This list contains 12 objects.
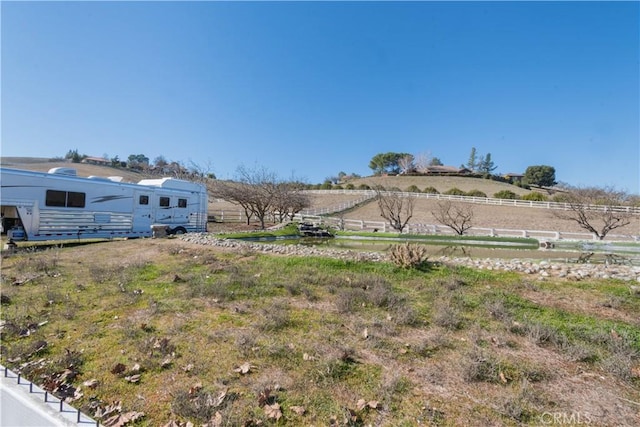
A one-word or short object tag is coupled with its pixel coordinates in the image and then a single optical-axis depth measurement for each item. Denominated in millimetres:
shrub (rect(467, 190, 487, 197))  41469
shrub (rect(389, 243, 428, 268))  7188
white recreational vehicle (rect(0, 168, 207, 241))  10445
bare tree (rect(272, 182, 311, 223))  21906
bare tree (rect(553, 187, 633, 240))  18531
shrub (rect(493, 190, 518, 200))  40028
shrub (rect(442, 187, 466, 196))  42950
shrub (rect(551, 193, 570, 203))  32366
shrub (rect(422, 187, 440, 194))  45453
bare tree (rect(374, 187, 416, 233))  20578
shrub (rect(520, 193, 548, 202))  36519
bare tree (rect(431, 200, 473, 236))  20053
